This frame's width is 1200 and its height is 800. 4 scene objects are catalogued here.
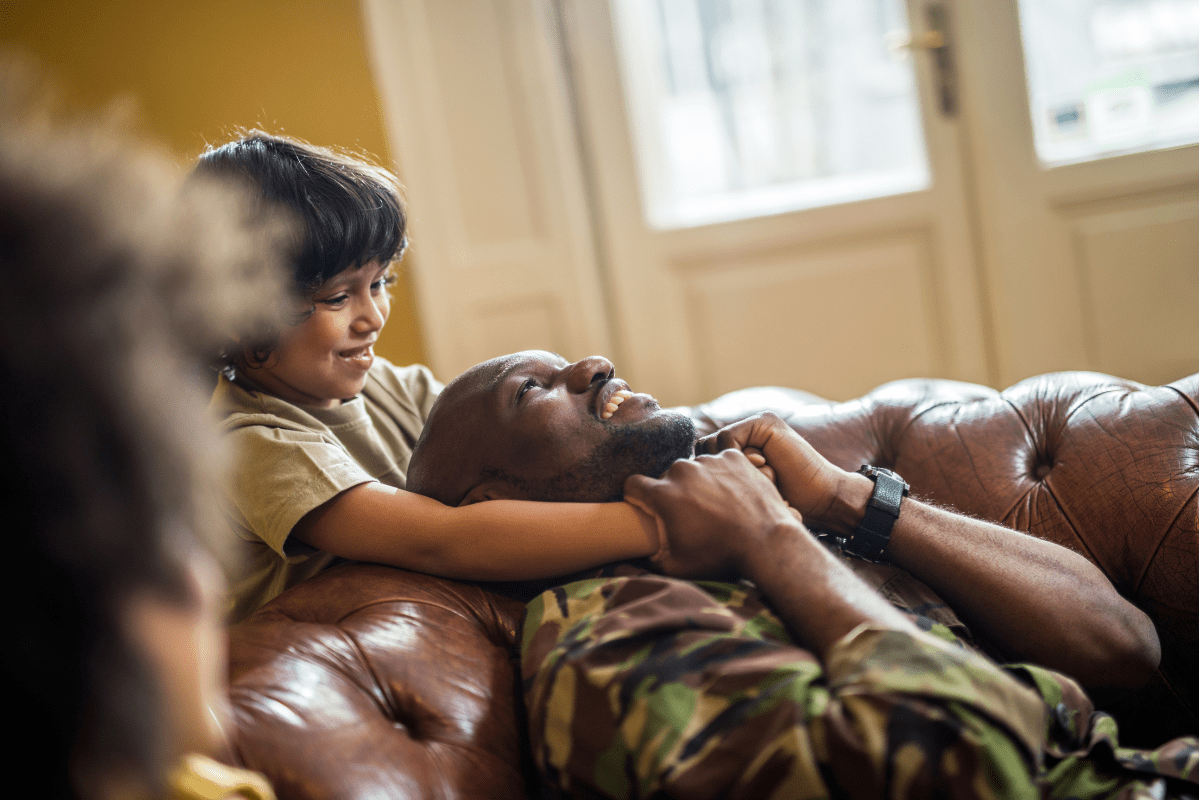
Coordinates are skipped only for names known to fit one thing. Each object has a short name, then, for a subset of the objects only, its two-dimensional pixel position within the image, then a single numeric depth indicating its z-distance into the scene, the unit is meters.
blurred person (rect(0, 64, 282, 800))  0.54
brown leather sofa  0.89
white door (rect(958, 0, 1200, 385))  2.81
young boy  1.12
